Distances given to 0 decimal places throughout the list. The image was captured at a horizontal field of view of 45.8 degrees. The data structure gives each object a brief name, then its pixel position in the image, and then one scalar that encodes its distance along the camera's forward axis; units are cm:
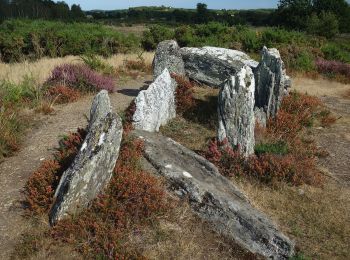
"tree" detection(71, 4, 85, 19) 5762
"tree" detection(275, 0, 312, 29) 5634
